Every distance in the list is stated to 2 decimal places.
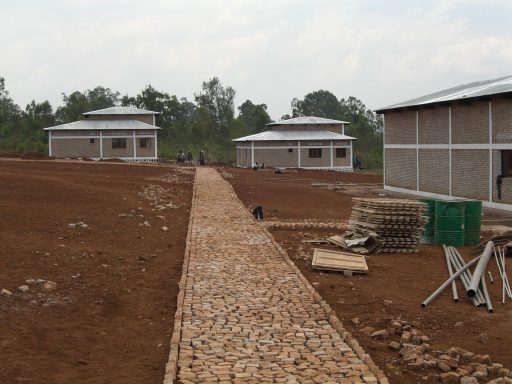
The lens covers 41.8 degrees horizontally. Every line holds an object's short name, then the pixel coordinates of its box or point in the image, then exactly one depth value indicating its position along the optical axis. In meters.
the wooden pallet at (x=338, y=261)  12.01
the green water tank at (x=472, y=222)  15.88
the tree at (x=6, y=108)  79.16
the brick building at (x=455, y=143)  24.34
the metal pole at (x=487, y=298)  9.74
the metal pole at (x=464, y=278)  10.07
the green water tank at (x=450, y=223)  15.56
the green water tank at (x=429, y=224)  15.88
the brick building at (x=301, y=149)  56.50
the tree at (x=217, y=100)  98.38
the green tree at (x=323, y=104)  120.24
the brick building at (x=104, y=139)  57.41
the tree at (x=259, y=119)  85.12
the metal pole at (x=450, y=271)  10.27
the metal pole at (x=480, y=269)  10.30
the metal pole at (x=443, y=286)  9.91
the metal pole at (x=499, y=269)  10.75
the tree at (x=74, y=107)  82.50
